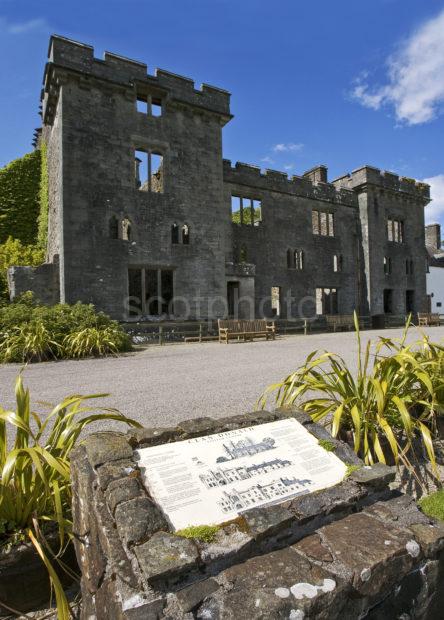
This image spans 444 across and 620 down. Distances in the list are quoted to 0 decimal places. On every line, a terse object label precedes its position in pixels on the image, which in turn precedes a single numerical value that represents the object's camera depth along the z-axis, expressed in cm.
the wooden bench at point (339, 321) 2078
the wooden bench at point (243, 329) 1438
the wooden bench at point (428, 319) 2269
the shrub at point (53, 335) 934
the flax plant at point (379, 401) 287
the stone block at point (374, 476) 208
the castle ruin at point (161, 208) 1408
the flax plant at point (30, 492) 183
